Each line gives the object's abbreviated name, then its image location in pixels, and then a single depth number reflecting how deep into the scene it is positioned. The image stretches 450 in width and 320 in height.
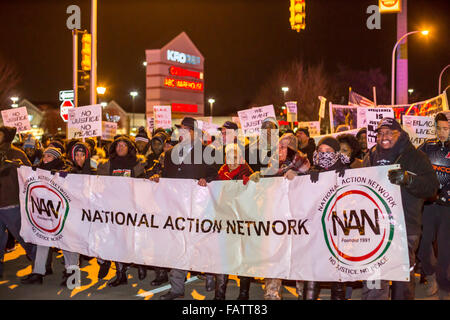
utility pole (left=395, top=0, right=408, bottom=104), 17.08
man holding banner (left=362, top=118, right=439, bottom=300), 4.94
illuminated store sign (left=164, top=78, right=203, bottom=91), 59.75
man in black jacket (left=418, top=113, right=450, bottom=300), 6.21
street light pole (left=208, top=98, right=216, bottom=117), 74.59
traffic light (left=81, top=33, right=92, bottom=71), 17.09
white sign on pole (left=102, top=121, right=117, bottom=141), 15.13
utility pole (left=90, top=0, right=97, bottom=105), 17.41
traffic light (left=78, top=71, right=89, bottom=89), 18.00
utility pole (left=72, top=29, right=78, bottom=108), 18.03
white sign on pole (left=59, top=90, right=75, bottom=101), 18.36
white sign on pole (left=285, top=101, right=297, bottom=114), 21.76
